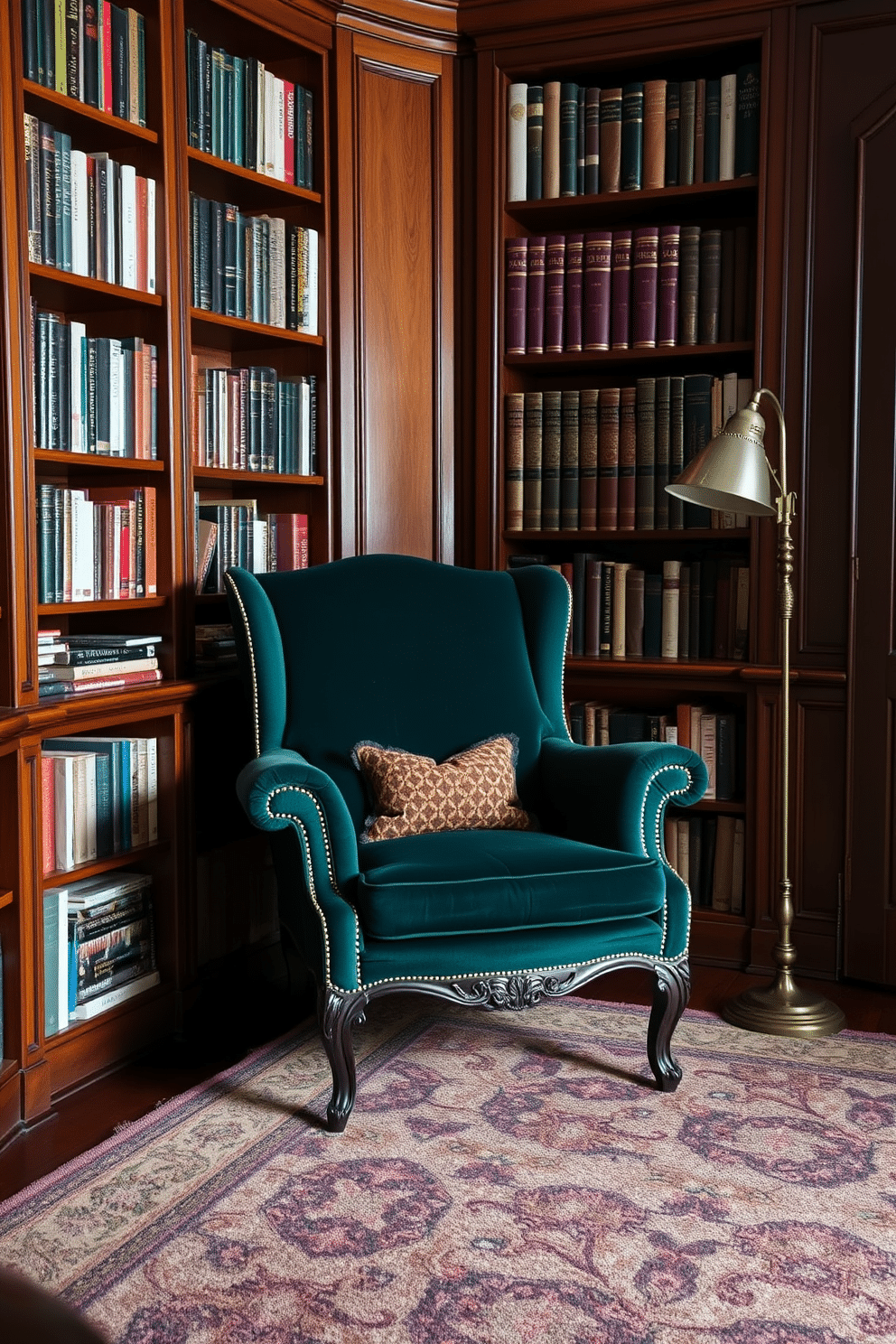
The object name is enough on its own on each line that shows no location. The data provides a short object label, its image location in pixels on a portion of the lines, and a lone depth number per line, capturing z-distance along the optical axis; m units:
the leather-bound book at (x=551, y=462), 3.76
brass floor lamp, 2.89
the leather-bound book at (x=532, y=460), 3.78
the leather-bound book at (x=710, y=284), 3.55
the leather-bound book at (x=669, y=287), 3.59
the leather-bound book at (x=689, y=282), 3.57
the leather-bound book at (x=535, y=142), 3.69
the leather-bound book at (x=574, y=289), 3.69
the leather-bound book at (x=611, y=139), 3.61
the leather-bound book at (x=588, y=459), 3.72
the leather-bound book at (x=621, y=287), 3.64
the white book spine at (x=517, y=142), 3.70
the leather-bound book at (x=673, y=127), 3.55
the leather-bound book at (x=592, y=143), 3.64
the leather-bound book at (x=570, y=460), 3.74
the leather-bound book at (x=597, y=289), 3.65
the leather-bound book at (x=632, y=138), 3.57
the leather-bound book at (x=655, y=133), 3.55
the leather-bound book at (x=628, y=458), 3.68
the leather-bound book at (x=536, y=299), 3.74
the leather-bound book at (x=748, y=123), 3.46
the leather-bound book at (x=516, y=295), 3.75
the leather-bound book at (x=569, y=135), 3.65
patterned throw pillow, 2.84
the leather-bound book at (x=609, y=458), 3.69
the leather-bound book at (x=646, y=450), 3.65
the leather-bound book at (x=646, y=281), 3.60
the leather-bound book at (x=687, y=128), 3.53
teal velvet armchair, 2.50
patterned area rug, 1.89
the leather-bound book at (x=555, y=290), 3.71
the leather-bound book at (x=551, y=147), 3.67
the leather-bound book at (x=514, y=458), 3.80
